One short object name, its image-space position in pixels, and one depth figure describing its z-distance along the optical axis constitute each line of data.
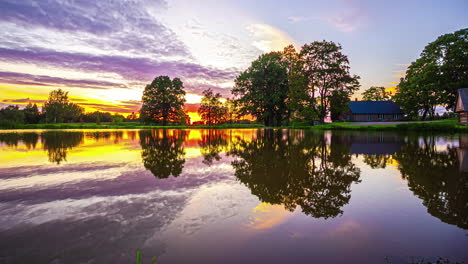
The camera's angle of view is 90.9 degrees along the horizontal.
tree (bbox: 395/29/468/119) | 46.59
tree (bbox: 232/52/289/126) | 60.25
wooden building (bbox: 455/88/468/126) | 36.22
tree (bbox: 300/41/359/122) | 51.06
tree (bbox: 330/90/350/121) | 50.87
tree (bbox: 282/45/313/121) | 51.66
